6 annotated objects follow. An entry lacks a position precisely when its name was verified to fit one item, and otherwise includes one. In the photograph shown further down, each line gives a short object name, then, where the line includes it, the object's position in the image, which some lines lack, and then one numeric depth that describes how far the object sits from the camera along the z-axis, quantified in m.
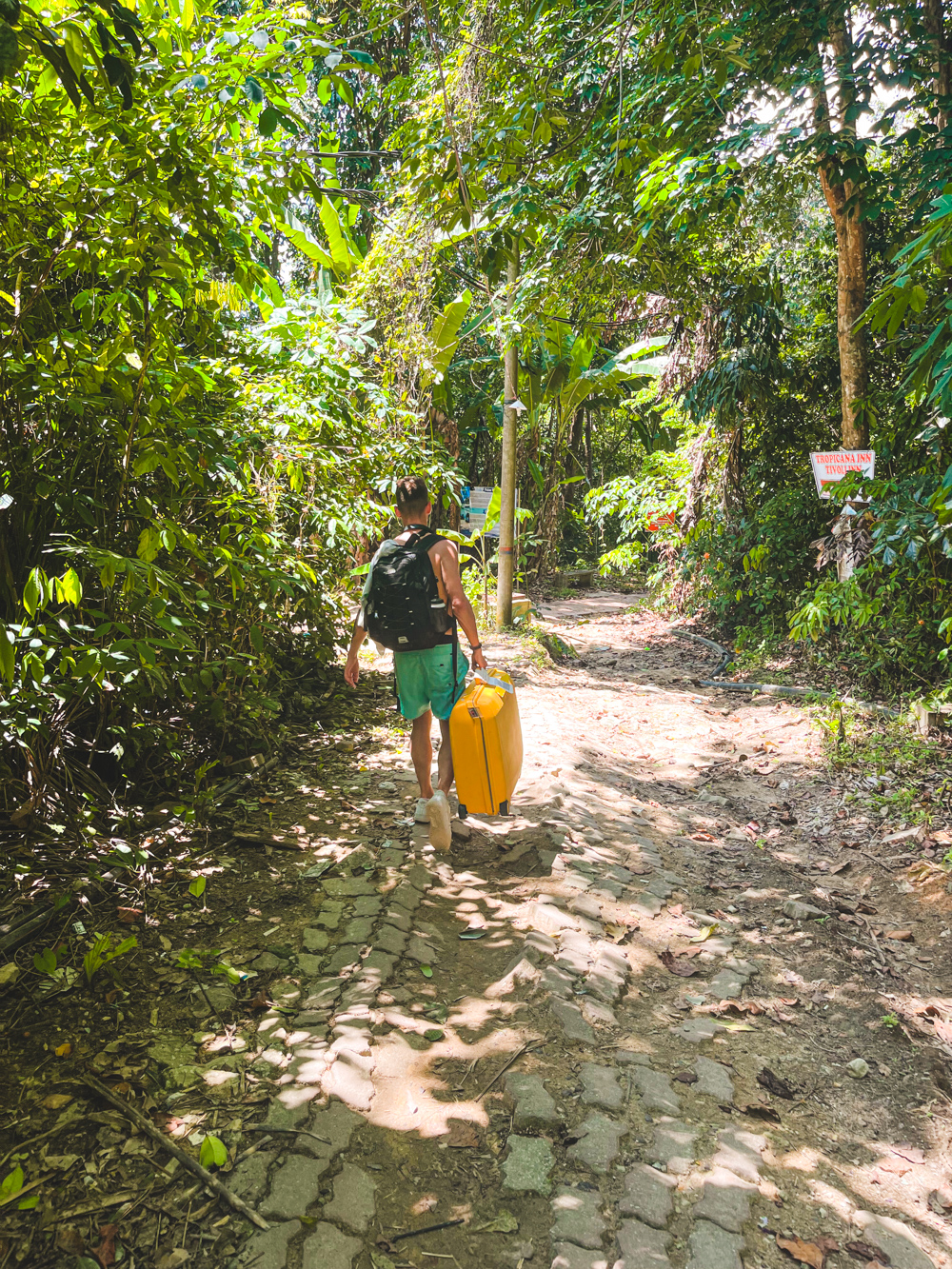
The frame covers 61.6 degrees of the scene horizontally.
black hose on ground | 6.77
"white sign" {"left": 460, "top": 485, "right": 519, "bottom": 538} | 11.60
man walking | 4.34
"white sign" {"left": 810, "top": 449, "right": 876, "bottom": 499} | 6.99
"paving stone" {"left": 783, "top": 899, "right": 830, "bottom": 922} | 4.22
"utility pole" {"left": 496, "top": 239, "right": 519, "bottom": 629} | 11.18
